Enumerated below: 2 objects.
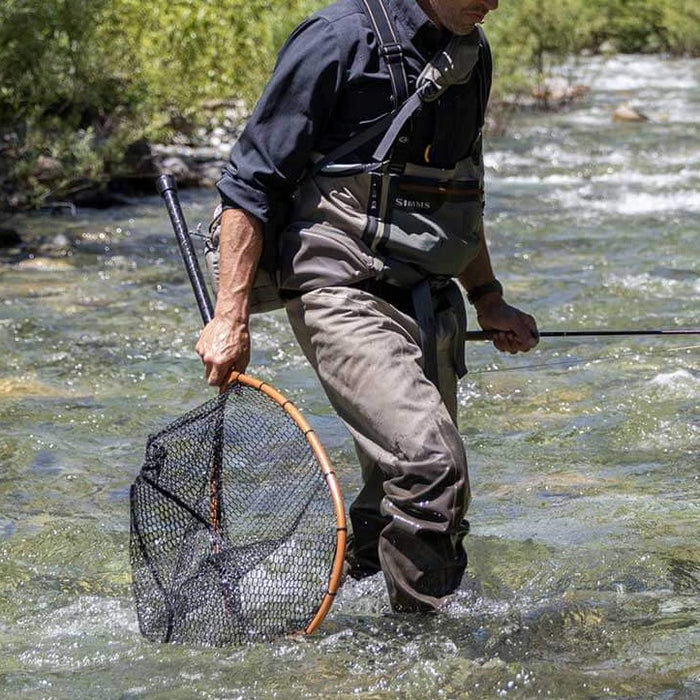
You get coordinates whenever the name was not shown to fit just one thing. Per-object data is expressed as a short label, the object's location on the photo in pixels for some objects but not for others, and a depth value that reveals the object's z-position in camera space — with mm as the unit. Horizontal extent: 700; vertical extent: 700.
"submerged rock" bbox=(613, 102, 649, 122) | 37625
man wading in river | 7098
